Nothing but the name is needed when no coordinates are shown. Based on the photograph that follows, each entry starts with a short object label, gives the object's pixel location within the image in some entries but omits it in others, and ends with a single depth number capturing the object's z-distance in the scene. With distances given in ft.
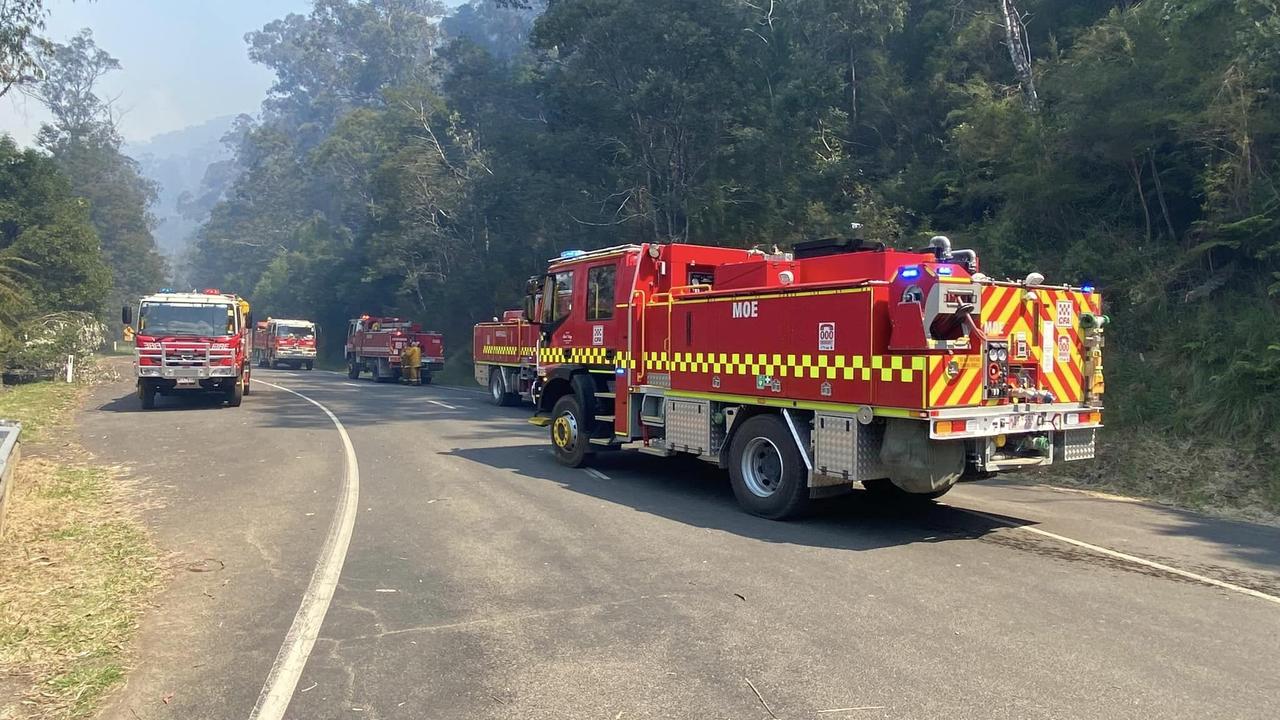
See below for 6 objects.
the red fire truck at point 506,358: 71.05
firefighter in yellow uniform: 108.88
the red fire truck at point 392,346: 111.14
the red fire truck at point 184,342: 62.44
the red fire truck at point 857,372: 23.85
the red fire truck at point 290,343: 154.51
